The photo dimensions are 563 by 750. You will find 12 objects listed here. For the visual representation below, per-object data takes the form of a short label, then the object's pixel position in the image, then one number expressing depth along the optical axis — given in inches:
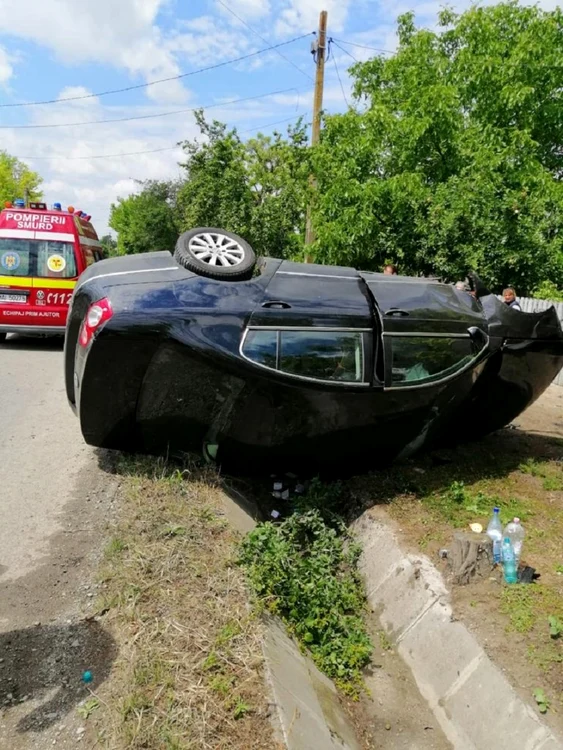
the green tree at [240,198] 802.8
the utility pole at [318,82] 549.0
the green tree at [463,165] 414.6
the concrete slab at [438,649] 136.6
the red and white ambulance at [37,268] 413.4
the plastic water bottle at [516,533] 165.1
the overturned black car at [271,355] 171.5
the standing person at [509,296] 385.1
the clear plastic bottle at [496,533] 162.7
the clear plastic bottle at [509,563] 156.3
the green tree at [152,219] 1638.8
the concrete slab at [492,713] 114.2
